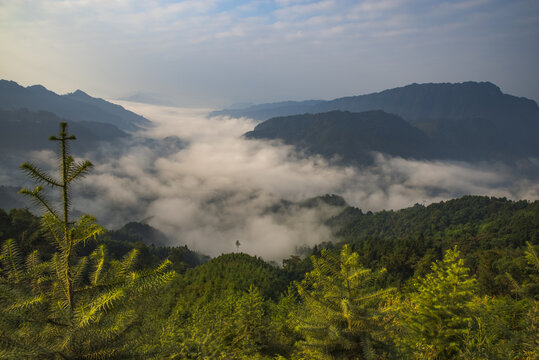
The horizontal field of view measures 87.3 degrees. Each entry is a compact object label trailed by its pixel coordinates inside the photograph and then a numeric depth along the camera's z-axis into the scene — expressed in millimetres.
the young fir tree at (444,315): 10266
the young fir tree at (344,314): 6723
